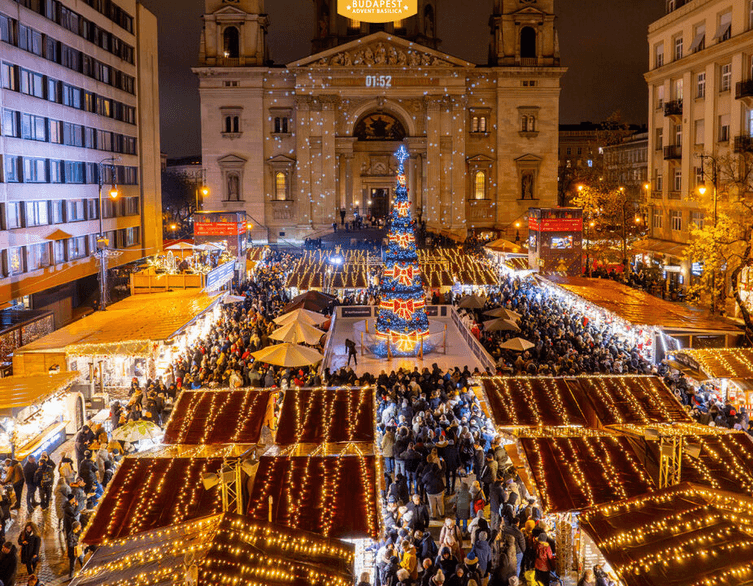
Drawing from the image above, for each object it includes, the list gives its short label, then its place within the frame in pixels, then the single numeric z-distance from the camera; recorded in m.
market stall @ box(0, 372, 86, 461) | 13.86
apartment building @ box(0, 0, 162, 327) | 31.05
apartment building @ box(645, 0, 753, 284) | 32.16
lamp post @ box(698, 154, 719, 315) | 24.50
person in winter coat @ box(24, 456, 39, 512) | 13.05
